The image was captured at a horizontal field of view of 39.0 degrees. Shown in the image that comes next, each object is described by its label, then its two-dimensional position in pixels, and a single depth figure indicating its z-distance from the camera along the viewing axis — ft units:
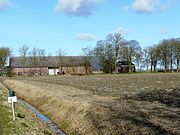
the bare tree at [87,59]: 302.67
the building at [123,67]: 288.05
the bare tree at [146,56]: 291.20
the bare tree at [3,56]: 311.46
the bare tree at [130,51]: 276.30
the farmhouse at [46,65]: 322.34
